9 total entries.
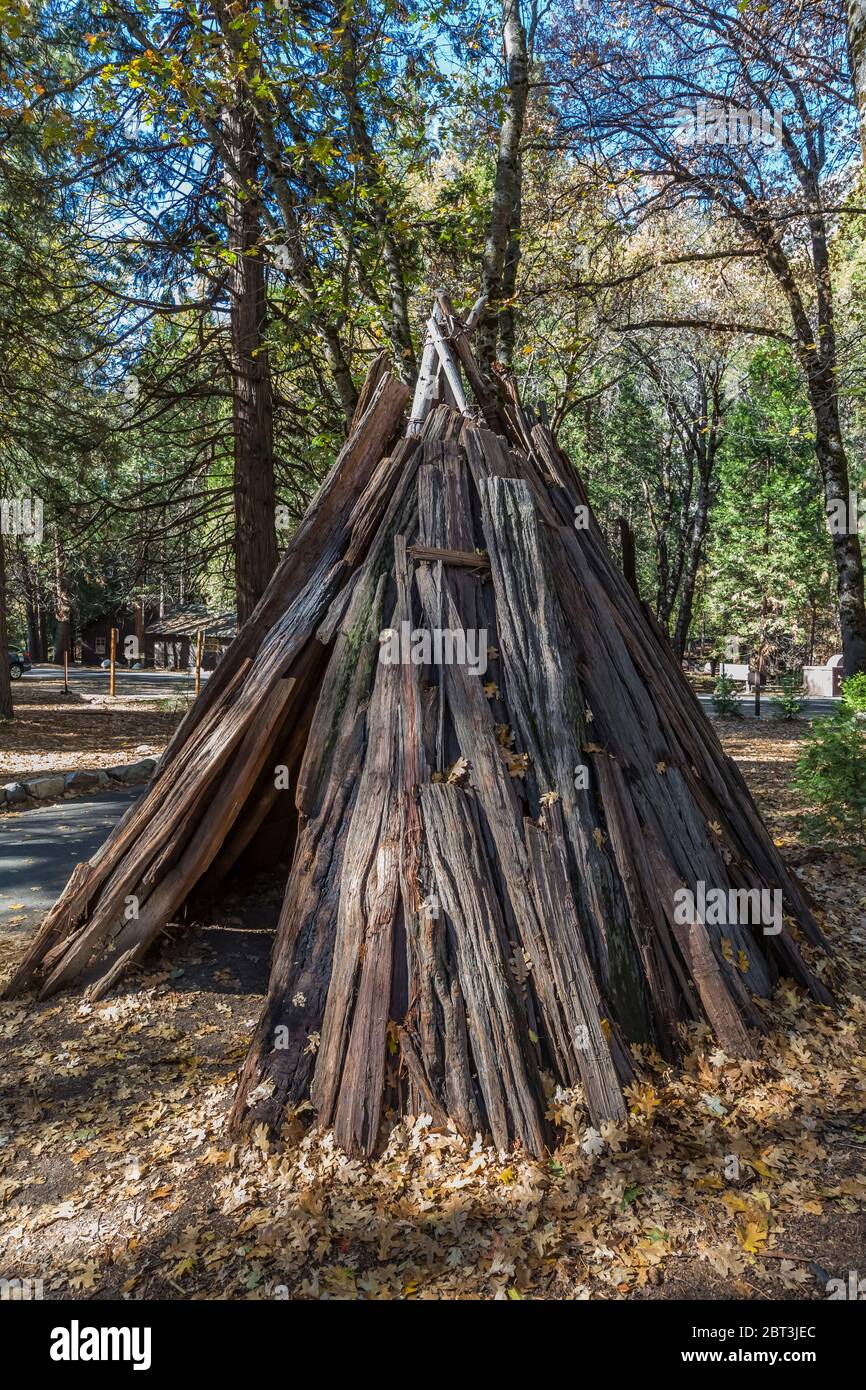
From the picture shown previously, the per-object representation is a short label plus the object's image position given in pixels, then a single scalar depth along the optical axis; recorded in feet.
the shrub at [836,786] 22.31
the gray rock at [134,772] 33.68
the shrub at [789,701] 55.31
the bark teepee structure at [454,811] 11.02
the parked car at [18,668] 92.38
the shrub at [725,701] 59.36
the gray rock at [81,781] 31.63
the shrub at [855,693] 33.28
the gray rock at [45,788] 30.22
